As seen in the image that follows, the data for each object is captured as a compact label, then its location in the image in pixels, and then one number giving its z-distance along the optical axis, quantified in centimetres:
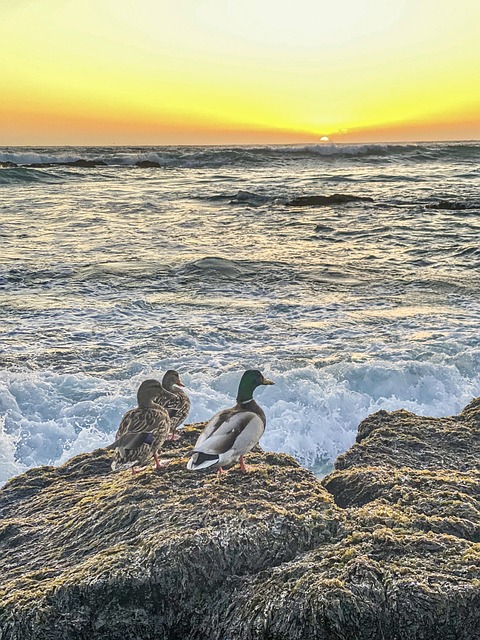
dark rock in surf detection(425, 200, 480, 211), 2502
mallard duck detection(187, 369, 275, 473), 397
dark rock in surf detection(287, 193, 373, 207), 2750
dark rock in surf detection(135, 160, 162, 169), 5548
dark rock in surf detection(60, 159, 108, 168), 5424
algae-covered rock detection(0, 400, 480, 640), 298
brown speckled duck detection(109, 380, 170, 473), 424
